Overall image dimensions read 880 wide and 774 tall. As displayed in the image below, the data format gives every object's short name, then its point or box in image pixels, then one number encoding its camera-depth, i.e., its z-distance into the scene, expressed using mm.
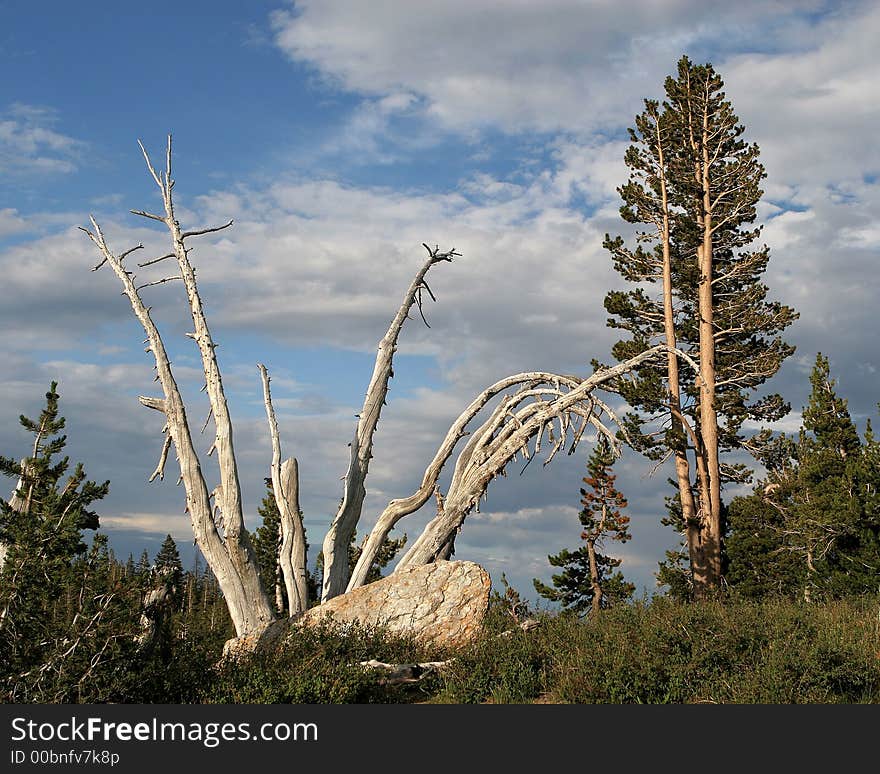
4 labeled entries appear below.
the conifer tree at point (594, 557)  28875
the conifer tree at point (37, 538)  9883
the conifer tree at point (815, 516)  21578
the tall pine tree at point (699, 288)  25062
